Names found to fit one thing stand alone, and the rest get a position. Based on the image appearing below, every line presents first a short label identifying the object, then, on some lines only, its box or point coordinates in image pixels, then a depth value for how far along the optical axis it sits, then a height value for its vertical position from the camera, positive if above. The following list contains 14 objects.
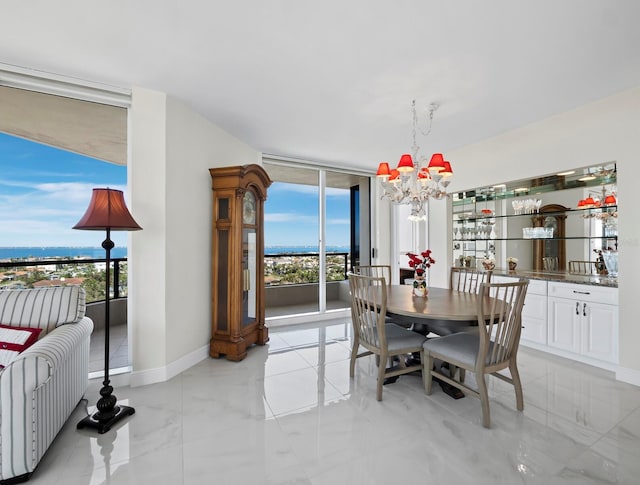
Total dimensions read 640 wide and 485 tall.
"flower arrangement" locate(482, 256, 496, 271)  4.28 -0.25
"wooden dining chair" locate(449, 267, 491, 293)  3.25 -0.38
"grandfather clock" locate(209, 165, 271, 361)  3.15 -0.16
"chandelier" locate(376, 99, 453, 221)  2.67 +0.64
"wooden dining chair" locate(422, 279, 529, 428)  2.02 -0.76
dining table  2.15 -0.48
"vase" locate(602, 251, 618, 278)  3.10 -0.17
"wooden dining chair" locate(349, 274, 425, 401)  2.37 -0.75
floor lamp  2.01 +0.13
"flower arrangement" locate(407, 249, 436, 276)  2.76 -0.16
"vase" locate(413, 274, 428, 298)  2.79 -0.39
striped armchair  1.50 -0.72
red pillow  1.80 -0.59
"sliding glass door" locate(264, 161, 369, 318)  4.90 +0.16
